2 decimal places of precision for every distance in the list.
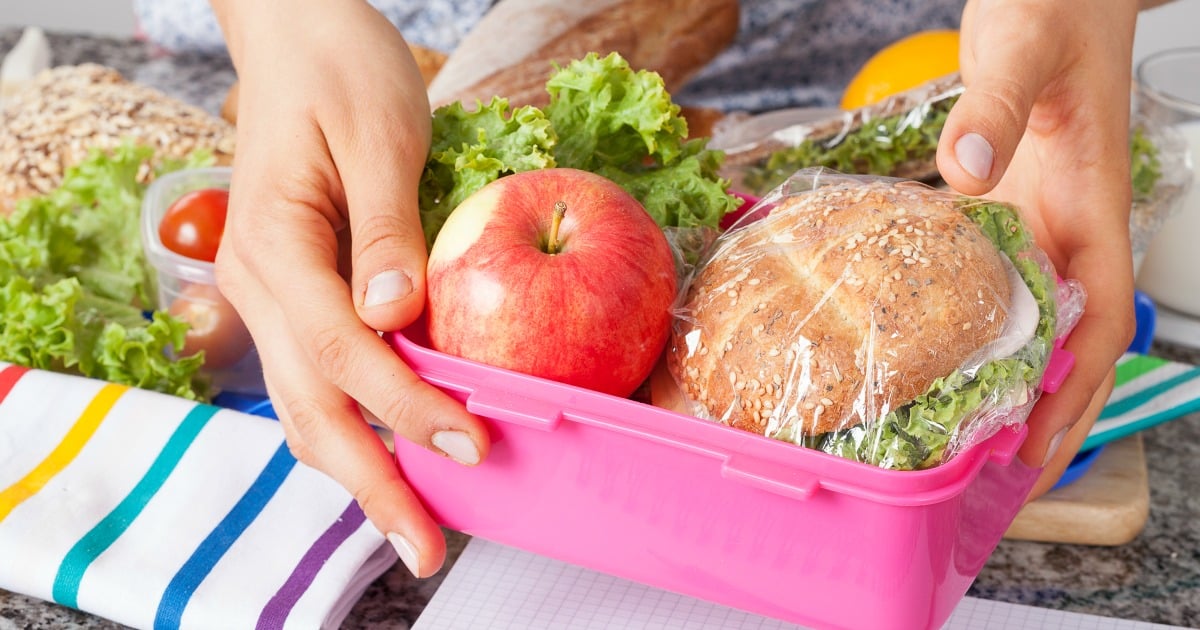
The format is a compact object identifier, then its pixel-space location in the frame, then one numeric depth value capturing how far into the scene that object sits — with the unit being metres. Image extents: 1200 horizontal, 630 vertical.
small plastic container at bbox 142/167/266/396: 1.29
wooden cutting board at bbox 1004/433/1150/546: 1.08
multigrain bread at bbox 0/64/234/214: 1.57
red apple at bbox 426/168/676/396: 0.82
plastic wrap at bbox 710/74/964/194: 1.41
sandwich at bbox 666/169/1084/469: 0.78
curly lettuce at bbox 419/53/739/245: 0.98
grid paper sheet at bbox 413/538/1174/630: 0.95
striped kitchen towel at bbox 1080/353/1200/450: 1.17
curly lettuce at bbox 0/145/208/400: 1.22
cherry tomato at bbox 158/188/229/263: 1.31
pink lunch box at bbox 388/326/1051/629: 0.74
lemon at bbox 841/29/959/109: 1.58
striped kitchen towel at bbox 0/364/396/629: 0.94
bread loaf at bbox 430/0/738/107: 1.59
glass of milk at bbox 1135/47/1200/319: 1.47
